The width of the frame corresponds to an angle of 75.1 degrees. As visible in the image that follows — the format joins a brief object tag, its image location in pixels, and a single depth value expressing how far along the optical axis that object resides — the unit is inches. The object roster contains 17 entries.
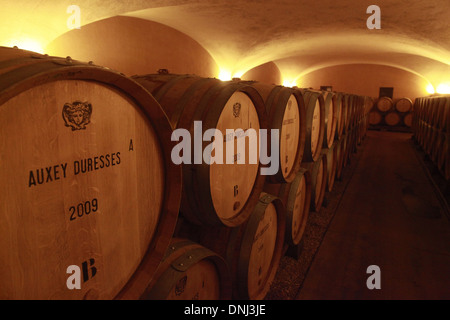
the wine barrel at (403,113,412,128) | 558.1
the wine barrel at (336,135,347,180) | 216.3
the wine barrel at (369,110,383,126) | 575.5
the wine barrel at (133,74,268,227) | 57.3
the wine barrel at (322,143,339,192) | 175.9
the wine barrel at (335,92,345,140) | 171.7
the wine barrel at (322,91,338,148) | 145.9
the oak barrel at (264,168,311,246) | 106.2
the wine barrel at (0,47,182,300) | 28.5
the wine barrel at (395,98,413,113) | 550.9
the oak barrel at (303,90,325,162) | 114.6
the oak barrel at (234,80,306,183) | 87.3
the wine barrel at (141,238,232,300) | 48.7
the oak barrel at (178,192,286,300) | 72.3
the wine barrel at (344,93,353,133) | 203.4
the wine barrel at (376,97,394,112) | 564.7
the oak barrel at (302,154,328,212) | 137.6
